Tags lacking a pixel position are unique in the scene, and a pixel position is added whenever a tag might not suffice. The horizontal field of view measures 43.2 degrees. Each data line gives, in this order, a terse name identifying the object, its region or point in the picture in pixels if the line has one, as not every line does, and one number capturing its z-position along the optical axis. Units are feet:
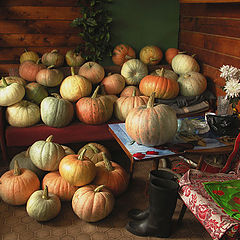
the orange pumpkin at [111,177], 8.84
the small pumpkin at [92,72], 12.49
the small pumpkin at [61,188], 8.73
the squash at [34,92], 11.72
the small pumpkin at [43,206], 7.93
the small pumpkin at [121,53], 14.08
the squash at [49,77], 11.97
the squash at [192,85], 12.35
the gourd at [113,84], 12.53
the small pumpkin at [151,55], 14.25
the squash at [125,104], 11.22
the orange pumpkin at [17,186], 8.52
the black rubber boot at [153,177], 7.53
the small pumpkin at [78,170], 8.36
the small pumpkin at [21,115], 10.83
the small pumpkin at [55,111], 10.74
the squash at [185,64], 13.21
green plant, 13.39
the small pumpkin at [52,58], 13.03
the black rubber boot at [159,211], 6.98
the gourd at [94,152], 9.90
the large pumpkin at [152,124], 7.59
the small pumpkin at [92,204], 7.90
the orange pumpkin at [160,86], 11.72
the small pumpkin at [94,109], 11.02
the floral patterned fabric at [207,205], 5.73
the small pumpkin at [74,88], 11.61
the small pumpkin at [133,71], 13.00
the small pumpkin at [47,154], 9.09
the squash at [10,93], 10.71
